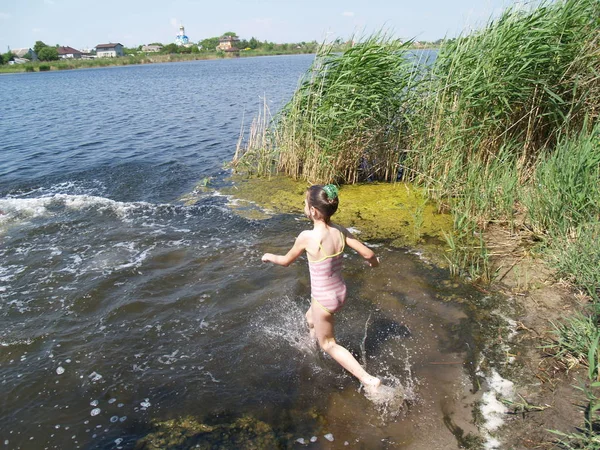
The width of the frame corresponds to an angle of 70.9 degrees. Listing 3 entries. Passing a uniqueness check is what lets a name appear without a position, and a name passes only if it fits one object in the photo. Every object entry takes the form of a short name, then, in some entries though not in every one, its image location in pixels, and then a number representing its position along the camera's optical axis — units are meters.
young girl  3.85
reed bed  5.67
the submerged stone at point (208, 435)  3.58
